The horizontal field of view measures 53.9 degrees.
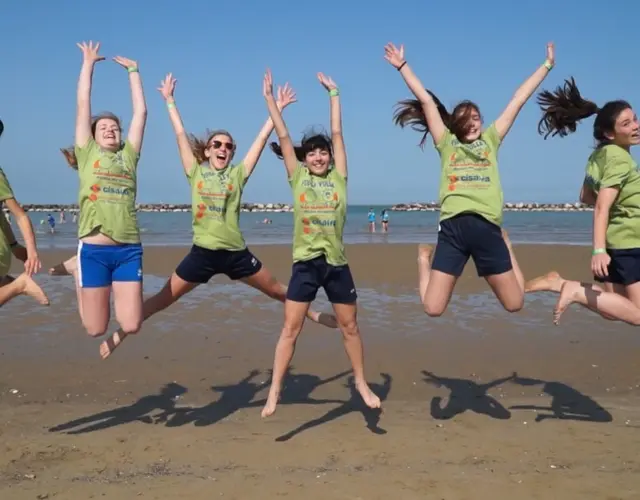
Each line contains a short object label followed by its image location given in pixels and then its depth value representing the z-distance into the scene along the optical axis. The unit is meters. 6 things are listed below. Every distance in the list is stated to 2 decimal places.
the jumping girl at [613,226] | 5.40
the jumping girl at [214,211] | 5.87
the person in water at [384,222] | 39.80
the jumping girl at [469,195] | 5.45
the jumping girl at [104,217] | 5.43
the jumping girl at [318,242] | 5.46
